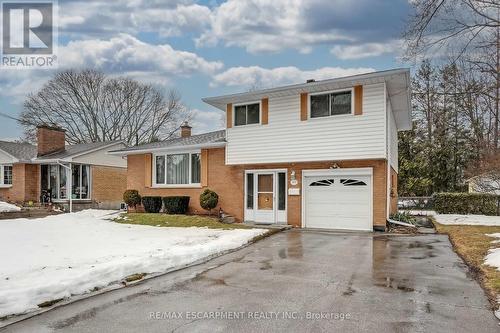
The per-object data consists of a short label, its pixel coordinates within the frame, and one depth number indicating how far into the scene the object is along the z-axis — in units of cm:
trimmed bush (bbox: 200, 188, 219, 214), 1656
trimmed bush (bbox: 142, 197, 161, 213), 1823
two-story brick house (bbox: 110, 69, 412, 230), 1369
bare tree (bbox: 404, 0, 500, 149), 802
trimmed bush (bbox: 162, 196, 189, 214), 1744
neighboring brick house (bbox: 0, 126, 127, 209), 2525
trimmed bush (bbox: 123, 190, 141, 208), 1898
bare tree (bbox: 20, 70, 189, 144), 3919
